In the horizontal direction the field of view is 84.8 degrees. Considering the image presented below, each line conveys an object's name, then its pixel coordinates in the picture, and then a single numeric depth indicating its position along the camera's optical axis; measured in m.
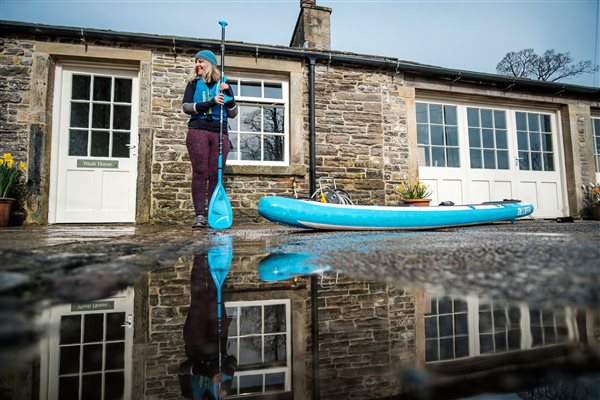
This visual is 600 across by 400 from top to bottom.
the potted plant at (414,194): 5.91
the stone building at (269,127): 5.17
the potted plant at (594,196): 7.17
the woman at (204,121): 3.90
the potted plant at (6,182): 4.55
